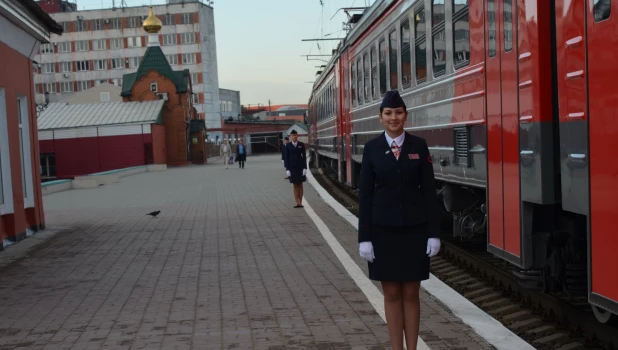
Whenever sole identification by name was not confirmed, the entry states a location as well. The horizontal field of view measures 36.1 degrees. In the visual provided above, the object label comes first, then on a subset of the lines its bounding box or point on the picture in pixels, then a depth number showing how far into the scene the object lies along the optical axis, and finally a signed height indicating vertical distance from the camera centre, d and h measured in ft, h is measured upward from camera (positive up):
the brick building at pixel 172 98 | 211.61 +5.41
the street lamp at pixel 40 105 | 184.75 +4.93
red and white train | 18.17 -0.41
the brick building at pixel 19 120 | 48.62 +0.35
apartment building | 361.51 +28.55
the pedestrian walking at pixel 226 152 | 179.63 -6.49
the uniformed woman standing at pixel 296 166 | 68.03 -3.71
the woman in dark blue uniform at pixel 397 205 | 19.19 -1.91
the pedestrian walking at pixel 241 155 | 174.00 -7.02
